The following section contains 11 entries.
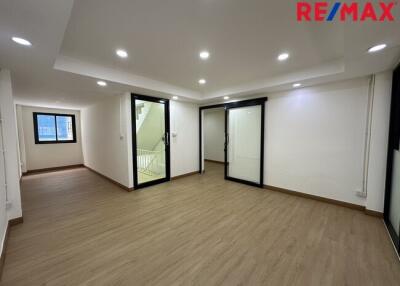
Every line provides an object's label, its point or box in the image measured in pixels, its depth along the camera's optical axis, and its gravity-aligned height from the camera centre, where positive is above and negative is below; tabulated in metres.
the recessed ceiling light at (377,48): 1.74 +0.95
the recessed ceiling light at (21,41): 1.56 +0.93
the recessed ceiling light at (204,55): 2.24 +1.14
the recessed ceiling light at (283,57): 2.31 +1.14
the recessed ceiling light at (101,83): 2.84 +0.94
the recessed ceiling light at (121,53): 2.20 +1.14
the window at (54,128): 5.51 +0.20
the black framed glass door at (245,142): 3.98 -0.24
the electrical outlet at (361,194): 2.69 -1.04
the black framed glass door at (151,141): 3.99 -0.26
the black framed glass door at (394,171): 2.09 -0.56
